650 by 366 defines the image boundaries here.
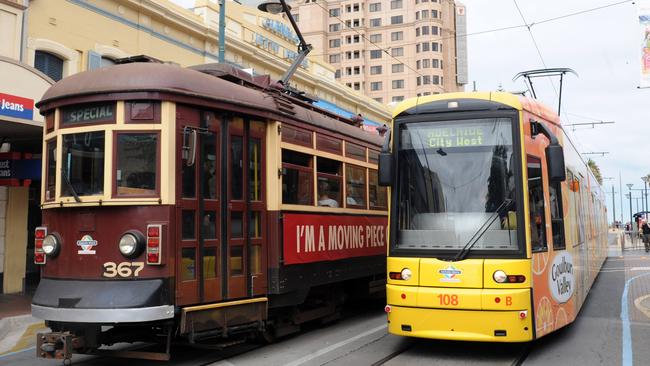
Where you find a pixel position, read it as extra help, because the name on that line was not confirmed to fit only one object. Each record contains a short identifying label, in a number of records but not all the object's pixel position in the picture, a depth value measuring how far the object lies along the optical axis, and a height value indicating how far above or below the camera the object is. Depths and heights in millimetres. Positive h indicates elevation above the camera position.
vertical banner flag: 13898 +4215
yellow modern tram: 6512 +79
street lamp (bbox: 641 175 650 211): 69856 +5540
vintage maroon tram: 5848 +237
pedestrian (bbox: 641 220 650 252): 30400 -569
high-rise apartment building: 81000 +26063
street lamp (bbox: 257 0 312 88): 10750 +4154
